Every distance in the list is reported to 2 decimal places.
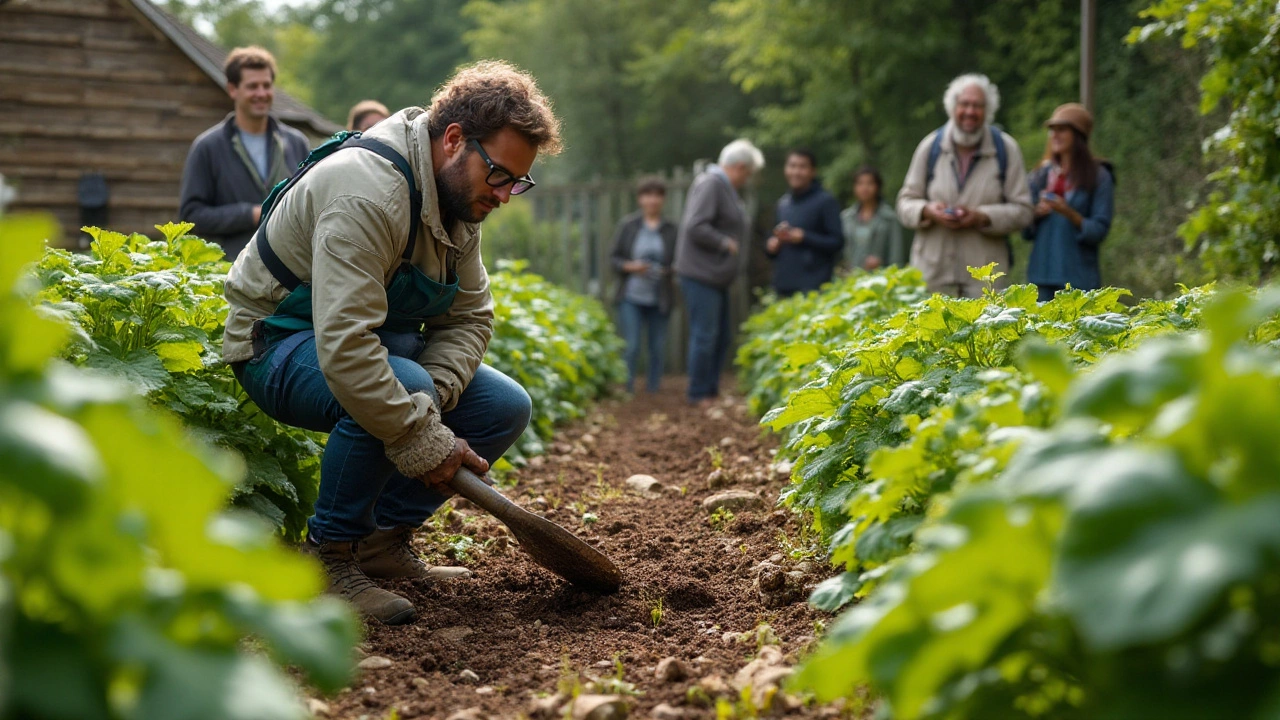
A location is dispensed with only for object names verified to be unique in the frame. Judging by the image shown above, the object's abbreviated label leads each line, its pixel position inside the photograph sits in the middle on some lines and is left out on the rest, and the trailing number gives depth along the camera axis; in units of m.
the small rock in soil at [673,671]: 2.71
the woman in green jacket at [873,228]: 9.73
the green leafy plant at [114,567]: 1.24
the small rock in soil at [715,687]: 2.57
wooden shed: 10.97
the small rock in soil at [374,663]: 2.87
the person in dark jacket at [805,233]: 9.73
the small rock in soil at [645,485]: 5.53
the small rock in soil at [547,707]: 2.53
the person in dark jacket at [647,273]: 10.89
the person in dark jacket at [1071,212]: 6.77
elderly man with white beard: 6.80
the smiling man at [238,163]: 6.12
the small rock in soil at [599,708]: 2.40
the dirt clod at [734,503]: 4.81
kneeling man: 3.23
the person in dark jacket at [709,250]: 9.38
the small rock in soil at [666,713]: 2.42
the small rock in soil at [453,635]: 3.19
